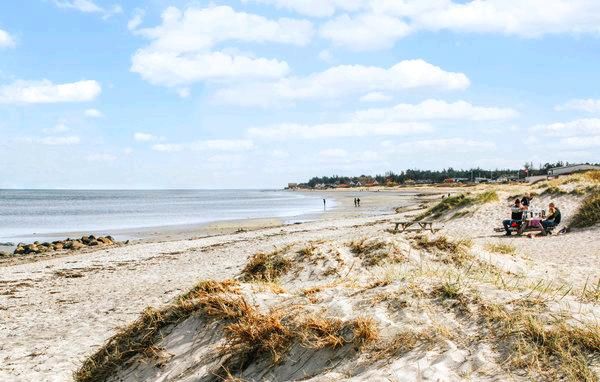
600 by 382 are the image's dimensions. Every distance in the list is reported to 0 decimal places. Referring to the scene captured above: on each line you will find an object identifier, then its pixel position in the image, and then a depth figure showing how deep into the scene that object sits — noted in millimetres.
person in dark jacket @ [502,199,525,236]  22859
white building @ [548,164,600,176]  94562
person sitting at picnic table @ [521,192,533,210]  25039
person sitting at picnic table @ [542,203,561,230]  22578
